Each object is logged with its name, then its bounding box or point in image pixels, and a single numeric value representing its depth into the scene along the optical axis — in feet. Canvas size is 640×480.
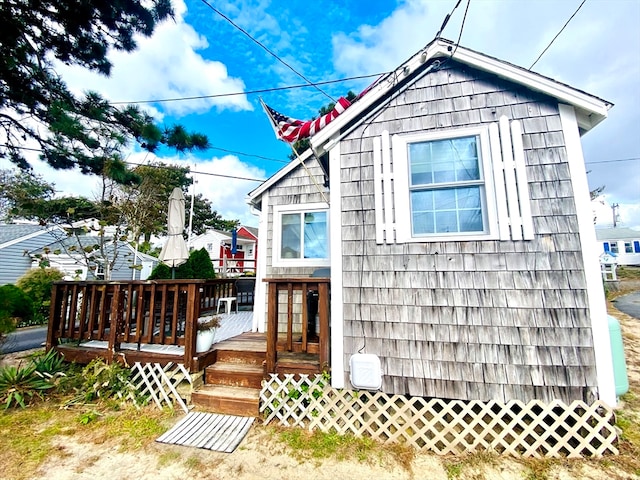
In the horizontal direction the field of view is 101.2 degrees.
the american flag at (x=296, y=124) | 11.50
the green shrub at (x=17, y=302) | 27.04
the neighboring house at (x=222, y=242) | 78.79
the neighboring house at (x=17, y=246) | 37.93
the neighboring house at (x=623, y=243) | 86.89
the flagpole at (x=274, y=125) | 12.47
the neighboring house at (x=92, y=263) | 40.37
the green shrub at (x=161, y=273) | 32.86
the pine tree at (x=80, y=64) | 13.37
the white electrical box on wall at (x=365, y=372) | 9.52
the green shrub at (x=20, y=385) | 10.91
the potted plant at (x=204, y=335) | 11.58
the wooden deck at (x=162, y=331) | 10.53
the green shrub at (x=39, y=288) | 30.89
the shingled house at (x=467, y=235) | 8.69
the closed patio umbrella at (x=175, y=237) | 14.84
